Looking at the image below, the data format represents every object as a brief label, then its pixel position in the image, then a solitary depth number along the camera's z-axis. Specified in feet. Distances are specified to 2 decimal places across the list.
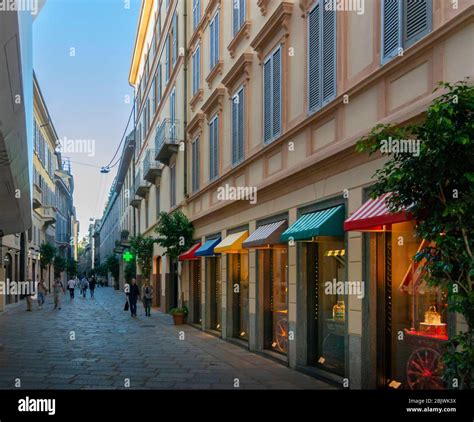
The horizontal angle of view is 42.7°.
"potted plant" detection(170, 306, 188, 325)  75.25
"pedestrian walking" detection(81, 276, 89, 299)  164.61
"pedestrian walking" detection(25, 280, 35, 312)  99.86
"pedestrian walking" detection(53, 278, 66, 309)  107.45
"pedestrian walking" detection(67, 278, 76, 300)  143.23
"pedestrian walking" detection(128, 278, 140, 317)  90.63
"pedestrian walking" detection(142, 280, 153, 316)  90.94
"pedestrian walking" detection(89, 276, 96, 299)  167.07
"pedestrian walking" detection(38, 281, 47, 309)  108.88
